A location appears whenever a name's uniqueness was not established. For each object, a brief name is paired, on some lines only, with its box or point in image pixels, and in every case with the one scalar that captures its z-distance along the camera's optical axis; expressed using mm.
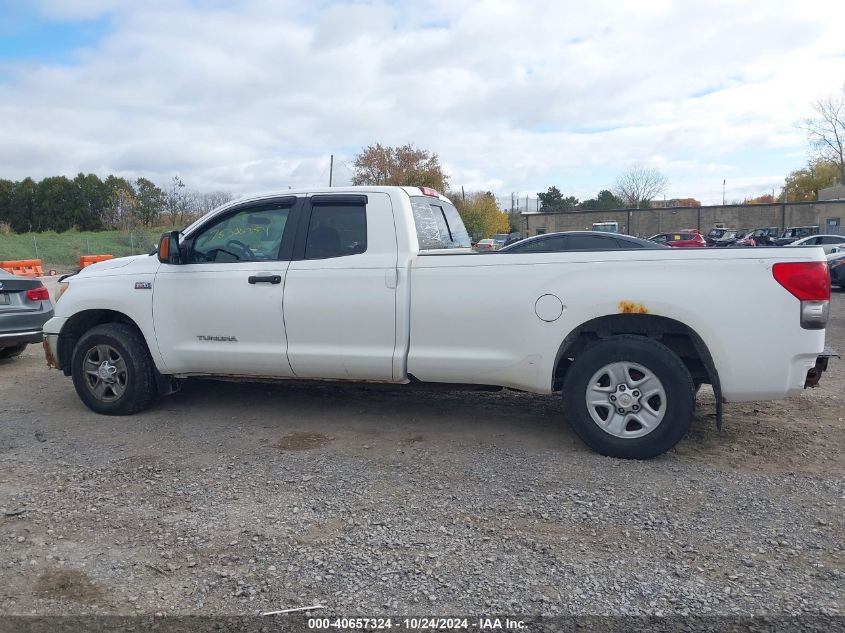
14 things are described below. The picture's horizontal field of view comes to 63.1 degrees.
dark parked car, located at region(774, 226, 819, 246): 39538
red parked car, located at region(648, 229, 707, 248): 33634
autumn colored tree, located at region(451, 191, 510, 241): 55850
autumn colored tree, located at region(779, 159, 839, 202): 74812
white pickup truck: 4422
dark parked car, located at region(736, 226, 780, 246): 36194
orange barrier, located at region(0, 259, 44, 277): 22906
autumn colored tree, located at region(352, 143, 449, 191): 51719
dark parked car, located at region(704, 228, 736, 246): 43838
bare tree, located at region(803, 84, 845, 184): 64000
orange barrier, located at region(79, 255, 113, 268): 25016
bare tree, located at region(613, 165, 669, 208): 79625
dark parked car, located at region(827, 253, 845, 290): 17266
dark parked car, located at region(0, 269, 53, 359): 8086
